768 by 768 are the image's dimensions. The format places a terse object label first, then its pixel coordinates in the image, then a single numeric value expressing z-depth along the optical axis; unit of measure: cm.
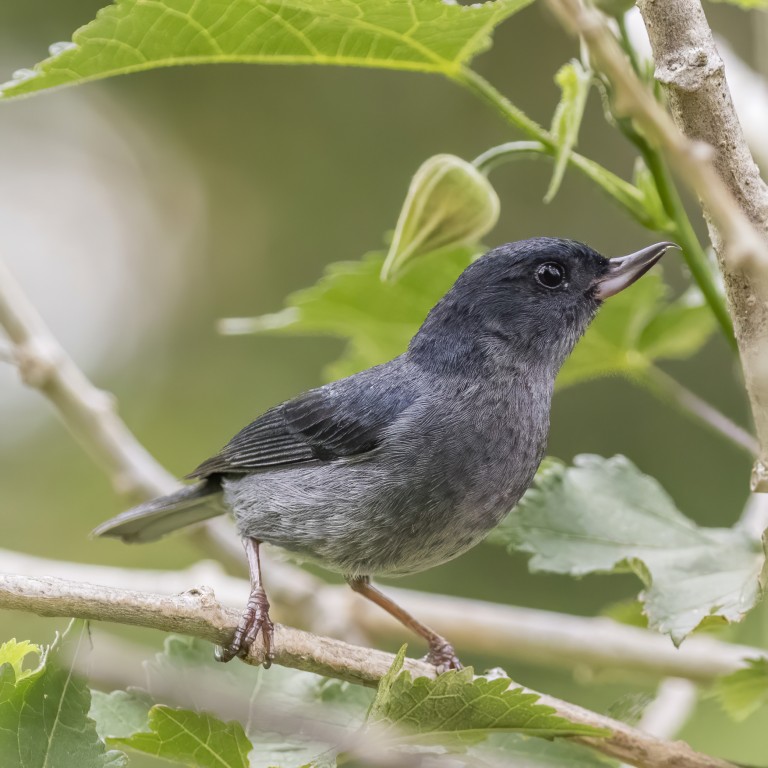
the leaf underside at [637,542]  226
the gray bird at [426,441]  227
